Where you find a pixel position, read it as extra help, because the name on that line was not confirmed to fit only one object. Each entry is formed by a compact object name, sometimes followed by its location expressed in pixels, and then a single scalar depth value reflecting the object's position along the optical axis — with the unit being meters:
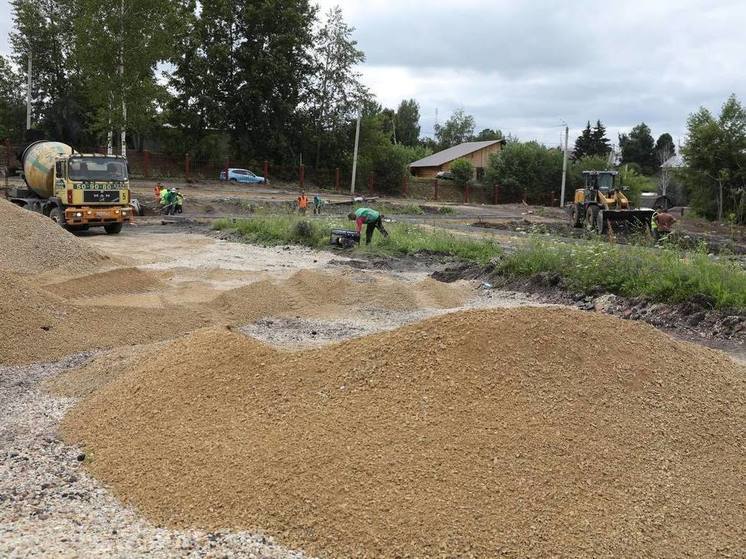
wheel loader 21.12
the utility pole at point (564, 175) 46.27
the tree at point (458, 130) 88.06
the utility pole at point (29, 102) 33.05
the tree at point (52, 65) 36.28
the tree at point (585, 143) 64.78
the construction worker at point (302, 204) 26.17
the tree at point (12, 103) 35.97
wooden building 58.62
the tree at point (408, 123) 85.69
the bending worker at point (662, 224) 19.12
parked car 39.44
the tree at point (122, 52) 27.59
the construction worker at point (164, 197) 24.75
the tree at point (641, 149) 68.88
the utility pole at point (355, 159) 42.38
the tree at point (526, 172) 50.31
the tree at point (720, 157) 29.61
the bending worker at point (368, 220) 15.47
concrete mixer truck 17.53
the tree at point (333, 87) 44.62
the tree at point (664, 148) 67.27
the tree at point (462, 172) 50.34
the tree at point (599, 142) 64.25
